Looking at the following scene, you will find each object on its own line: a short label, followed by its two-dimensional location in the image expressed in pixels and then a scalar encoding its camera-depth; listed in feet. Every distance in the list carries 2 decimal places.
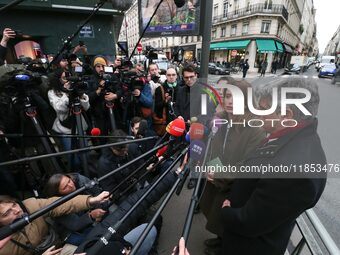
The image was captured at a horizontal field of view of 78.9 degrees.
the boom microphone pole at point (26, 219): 2.19
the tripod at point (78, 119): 8.16
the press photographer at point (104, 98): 9.95
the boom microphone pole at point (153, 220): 2.34
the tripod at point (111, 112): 9.86
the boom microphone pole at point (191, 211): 2.81
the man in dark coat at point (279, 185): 3.59
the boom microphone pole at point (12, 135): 5.88
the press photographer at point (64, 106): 9.25
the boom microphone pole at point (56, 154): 3.38
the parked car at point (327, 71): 64.80
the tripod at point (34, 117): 8.00
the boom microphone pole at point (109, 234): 2.67
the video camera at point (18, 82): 7.17
